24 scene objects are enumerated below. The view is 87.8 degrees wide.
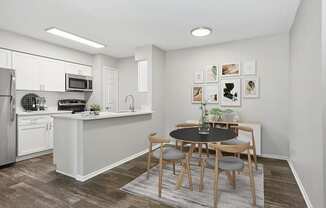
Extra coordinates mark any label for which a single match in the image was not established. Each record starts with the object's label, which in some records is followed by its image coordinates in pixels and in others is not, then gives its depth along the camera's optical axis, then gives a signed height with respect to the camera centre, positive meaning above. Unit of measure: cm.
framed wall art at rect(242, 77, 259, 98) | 375 +35
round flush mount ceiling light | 327 +142
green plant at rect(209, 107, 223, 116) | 387 -21
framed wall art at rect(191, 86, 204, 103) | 437 +23
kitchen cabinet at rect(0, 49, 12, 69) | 339 +90
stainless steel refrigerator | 312 -27
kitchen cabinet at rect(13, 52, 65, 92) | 367 +71
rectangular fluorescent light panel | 340 +146
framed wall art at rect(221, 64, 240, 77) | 394 +79
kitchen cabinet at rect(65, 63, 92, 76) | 465 +97
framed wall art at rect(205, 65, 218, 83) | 420 +72
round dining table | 213 -46
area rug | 205 -120
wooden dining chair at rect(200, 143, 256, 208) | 192 -73
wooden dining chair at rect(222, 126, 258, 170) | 293 -67
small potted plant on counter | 318 -10
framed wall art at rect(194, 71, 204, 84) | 436 +67
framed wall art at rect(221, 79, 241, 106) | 394 +25
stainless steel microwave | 462 +57
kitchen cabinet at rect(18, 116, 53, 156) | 346 -68
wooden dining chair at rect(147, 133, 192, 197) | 225 -73
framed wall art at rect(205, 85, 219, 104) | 420 +22
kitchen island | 266 -70
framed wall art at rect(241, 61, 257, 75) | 378 +79
